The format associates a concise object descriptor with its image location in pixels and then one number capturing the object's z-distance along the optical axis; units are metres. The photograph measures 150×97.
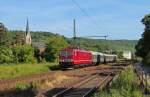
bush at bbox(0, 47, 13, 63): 79.74
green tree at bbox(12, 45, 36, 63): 83.25
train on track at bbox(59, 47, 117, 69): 60.62
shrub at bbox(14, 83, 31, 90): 27.27
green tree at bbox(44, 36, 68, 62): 95.75
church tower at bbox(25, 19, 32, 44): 163.12
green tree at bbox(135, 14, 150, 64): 71.94
